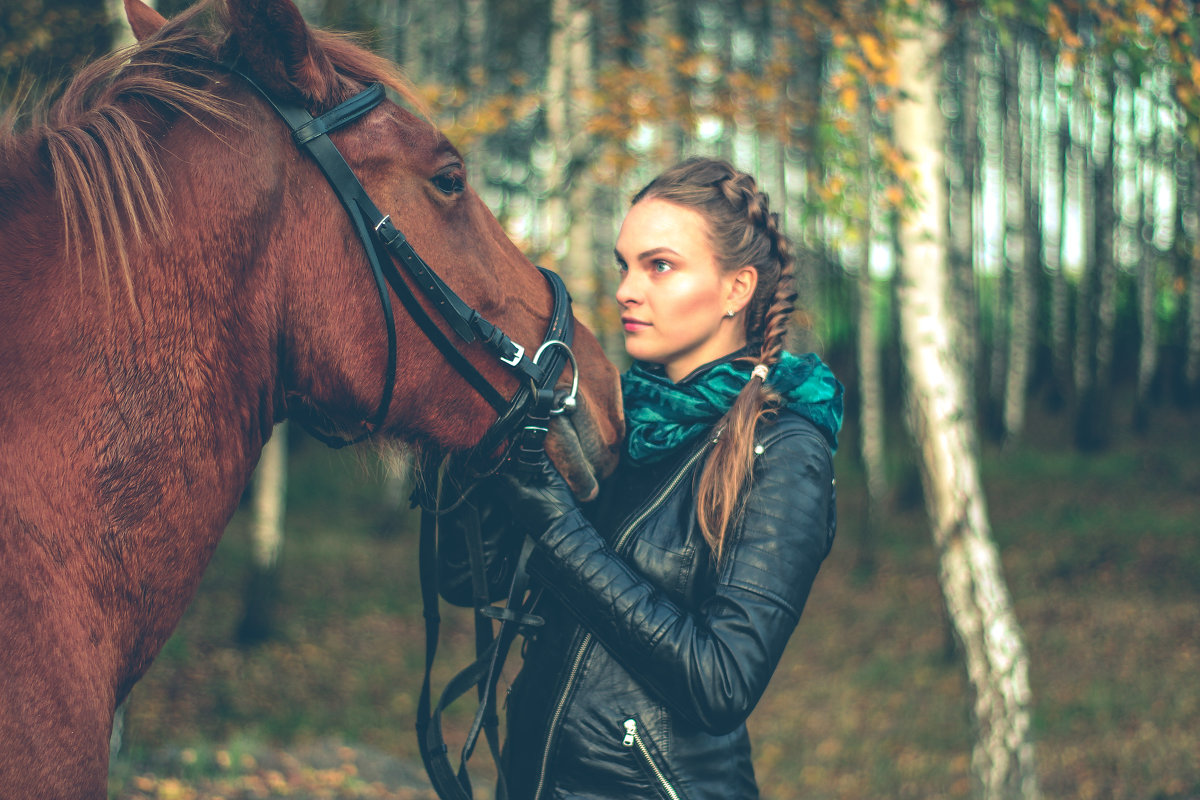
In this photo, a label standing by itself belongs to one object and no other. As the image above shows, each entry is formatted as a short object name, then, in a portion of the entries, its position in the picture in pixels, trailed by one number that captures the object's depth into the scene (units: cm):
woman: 162
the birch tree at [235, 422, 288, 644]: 871
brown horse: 135
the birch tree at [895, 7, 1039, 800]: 425
